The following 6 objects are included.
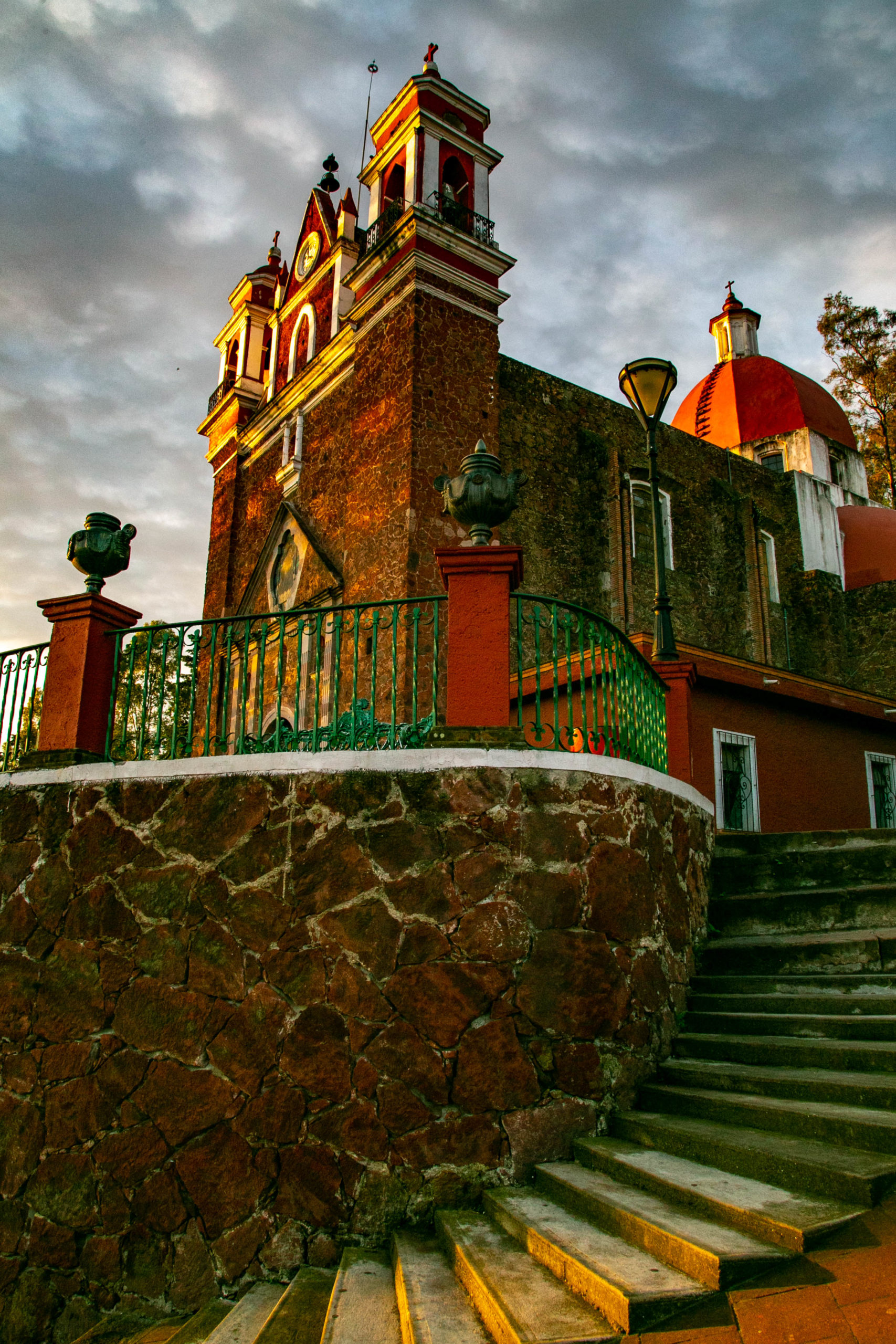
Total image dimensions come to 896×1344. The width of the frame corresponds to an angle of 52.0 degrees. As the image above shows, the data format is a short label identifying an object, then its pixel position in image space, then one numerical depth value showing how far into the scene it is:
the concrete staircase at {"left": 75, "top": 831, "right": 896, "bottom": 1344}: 3.06
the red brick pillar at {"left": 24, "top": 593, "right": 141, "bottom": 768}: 5.82
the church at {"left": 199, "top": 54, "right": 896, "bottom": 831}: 12.02
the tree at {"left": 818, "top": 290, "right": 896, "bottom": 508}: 29.83
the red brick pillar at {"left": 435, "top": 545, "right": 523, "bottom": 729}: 5.17
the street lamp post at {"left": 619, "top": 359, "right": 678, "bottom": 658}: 7.89
